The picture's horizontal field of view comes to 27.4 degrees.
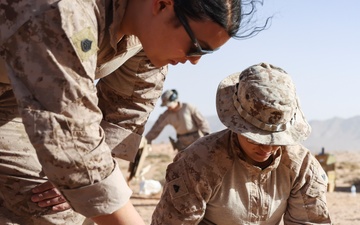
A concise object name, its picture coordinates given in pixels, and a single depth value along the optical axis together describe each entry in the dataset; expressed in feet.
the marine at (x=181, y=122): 43.06
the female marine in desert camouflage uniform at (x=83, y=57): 6.88
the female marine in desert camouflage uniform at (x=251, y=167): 12.53
